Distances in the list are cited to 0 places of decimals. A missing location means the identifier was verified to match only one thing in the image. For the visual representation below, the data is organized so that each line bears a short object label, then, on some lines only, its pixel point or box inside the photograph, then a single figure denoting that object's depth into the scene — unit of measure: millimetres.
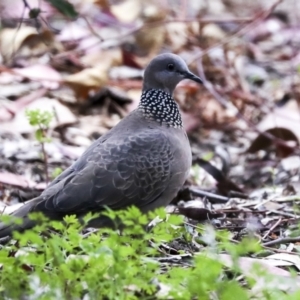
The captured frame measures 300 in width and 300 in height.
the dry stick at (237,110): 14156
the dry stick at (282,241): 8656
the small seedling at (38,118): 9891
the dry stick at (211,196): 11344
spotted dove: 8805
